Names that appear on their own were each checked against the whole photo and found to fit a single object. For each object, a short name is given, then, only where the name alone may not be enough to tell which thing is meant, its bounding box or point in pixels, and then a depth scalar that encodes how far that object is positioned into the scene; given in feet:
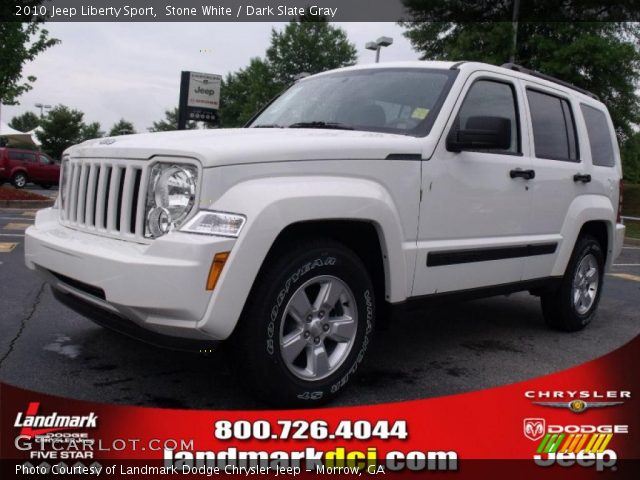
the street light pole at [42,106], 181.73
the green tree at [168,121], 279.49
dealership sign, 73.20
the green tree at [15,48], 51.06
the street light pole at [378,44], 58.90
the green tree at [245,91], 144.05
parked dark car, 82.58
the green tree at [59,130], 157.99
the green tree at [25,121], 262.67
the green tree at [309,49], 149.69
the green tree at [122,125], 282.36
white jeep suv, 9.02
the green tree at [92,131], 187.85
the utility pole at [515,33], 58.03
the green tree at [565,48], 62.80
